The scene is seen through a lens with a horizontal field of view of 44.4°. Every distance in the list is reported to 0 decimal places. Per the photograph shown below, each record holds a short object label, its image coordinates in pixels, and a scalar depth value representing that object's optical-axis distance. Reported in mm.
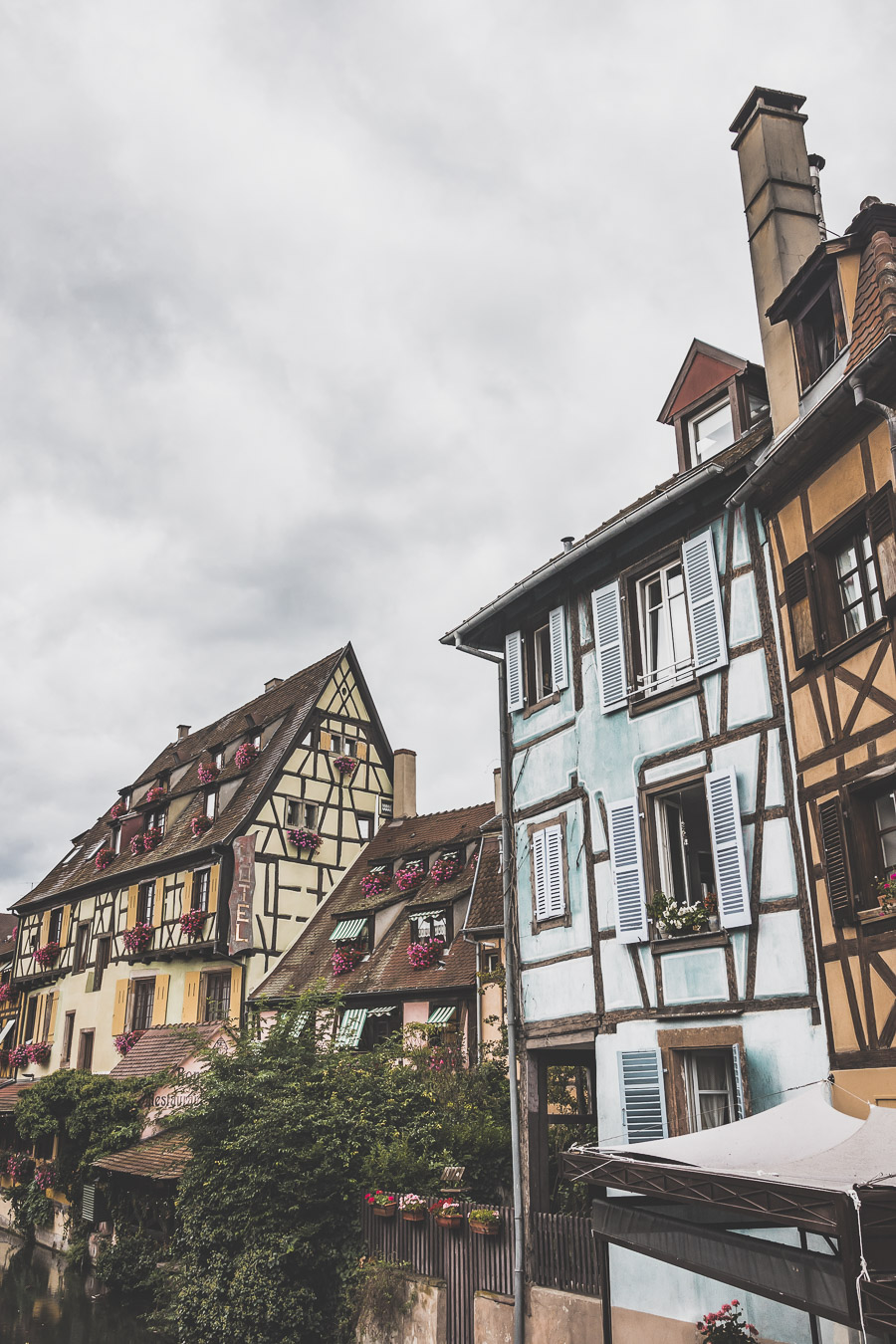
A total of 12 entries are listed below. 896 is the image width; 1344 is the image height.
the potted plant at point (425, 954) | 21703
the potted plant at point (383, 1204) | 13766
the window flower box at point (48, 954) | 35000
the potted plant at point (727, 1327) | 9266
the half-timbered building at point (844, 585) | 8992
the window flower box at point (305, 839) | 28422
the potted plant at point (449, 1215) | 12992
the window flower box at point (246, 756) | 29828
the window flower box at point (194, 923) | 27141
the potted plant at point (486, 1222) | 12531
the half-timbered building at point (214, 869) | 27250
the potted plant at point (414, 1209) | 13352
